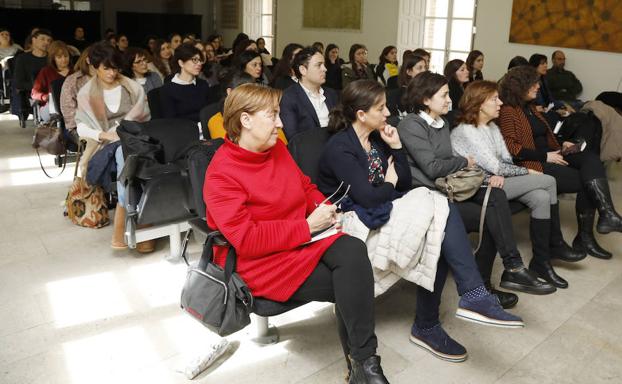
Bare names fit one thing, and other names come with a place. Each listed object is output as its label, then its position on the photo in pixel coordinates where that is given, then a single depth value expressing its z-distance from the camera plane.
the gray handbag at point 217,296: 1.97
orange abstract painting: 7.42
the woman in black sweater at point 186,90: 4.17
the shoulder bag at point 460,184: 2.88
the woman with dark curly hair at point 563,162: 3.52
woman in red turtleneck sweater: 2.01
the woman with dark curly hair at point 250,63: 4.42
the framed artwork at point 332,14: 10.60
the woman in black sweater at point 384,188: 2.38
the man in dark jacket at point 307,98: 3.55
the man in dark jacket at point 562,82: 7.71
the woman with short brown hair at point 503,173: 3.16
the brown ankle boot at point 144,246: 3.49
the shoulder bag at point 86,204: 3.88
